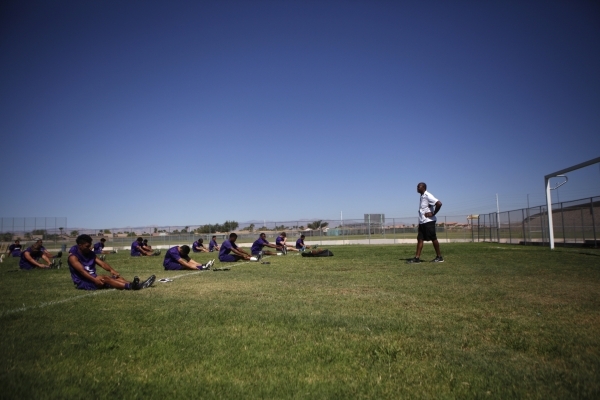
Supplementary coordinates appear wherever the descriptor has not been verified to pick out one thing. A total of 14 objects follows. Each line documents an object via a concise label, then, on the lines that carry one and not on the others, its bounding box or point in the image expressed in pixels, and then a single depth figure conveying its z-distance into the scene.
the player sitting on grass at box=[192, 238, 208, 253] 27.09
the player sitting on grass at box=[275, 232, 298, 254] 20.83
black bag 17.14
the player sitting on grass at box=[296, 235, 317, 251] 22.70
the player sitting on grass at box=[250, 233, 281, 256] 18.11
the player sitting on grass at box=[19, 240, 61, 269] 14.38
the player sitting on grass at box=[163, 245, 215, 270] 12.60
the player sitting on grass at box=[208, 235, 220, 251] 27.09
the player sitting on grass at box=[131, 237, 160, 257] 23.08
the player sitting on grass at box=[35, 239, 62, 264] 16.00
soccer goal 16.93
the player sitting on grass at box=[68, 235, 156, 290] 7.82
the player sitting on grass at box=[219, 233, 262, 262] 16.36
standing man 11.72
